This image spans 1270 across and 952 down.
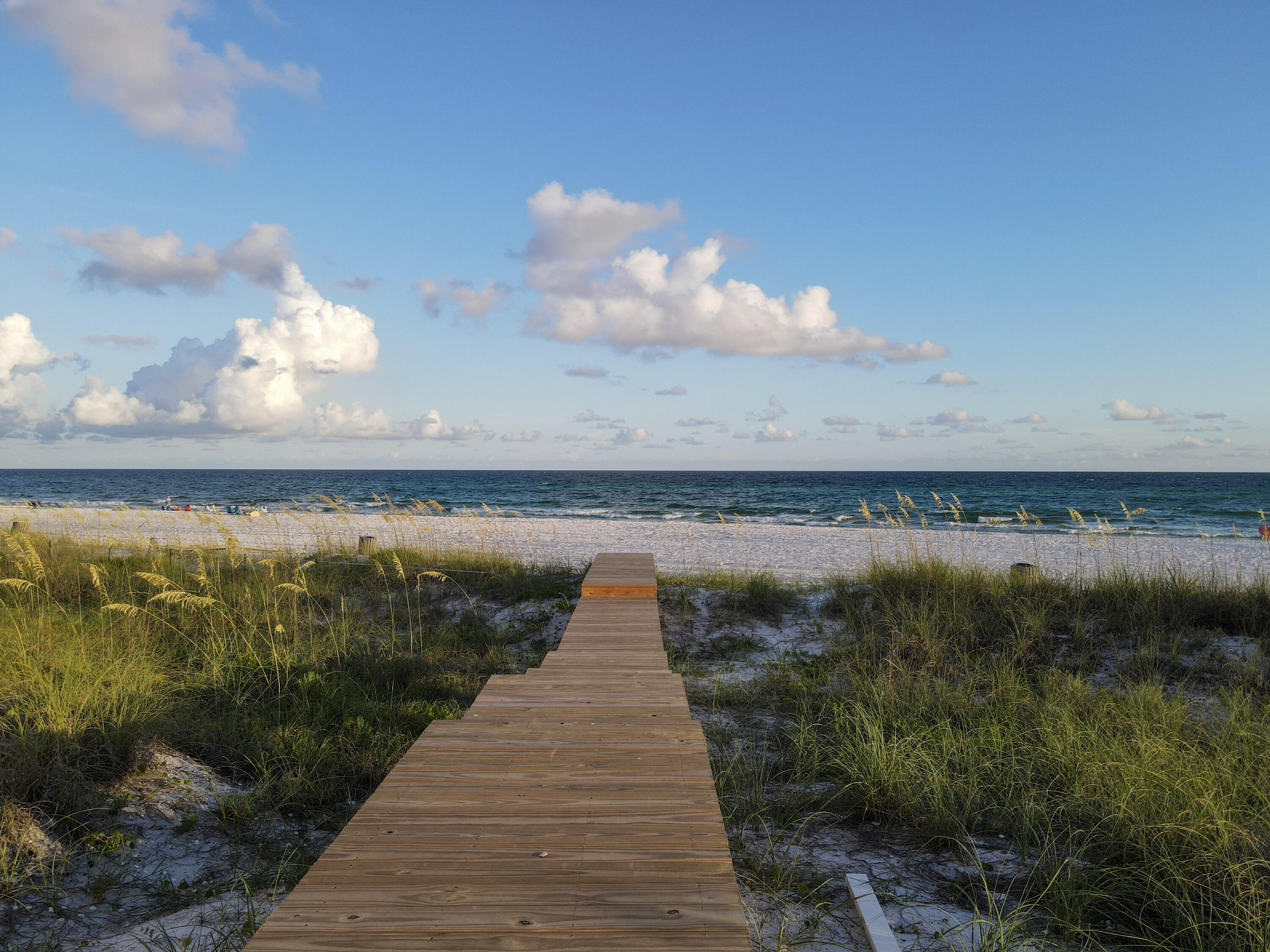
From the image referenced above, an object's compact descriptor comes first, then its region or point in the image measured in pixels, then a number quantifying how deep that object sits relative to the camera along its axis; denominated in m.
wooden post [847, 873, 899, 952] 2.60
